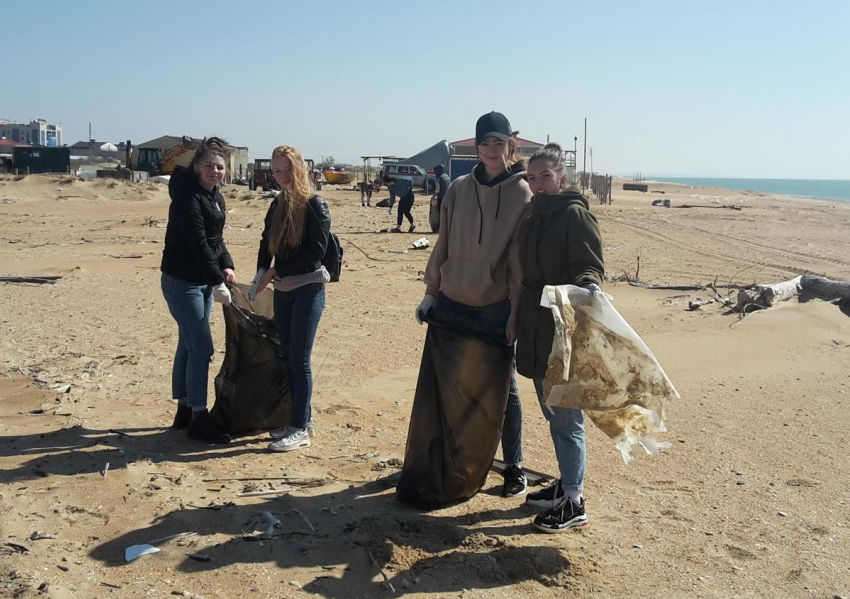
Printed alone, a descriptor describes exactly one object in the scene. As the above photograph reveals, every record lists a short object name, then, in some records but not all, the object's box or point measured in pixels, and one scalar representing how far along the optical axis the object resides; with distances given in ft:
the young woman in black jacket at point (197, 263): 16.26
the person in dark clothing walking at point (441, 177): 49.95
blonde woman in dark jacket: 16.14
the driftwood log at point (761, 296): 31.68
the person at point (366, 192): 101.09
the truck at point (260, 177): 125.91
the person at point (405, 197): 65.05
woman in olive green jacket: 12.80
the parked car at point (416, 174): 132.77
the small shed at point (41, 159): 143.54
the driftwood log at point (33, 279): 36.32
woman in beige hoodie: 13.75
